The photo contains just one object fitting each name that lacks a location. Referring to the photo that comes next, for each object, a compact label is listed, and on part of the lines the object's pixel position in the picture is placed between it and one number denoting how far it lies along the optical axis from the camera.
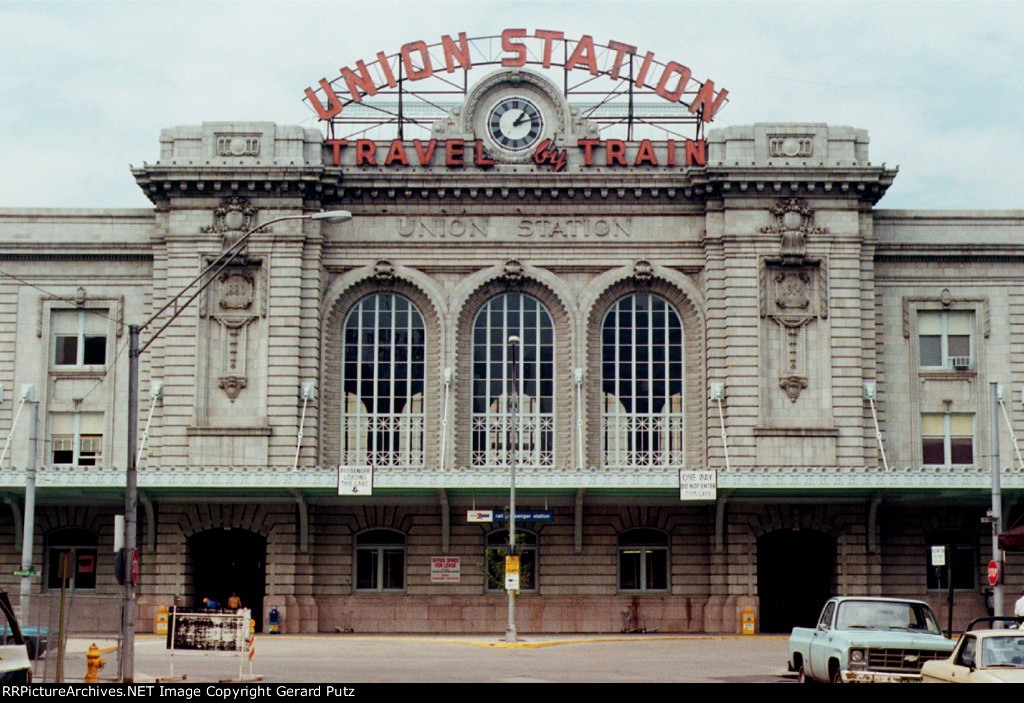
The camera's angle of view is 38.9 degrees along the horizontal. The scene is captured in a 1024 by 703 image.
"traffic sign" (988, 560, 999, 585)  39.84
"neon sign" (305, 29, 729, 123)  53.59
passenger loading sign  46.34
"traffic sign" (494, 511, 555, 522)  47.44
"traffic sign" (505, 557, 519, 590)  43.16
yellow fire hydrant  25.03
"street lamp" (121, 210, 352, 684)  25.80
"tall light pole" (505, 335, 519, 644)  42.41
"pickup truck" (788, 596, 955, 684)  23.03
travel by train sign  51.91
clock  52.69
